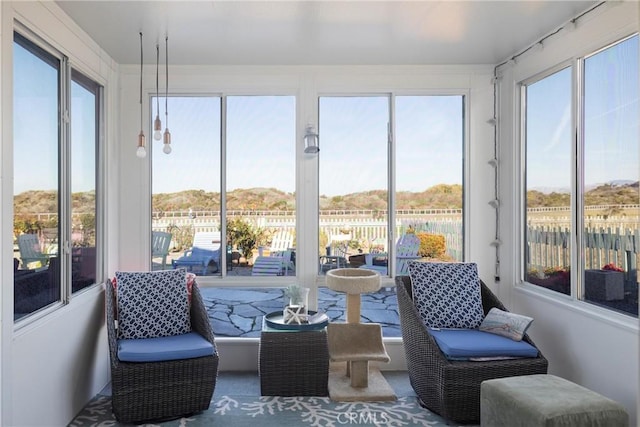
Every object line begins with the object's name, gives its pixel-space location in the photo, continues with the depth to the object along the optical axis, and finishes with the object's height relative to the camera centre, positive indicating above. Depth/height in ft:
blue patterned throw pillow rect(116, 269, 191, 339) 10.09 -2.06
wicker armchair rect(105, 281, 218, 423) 8.91 -3.49
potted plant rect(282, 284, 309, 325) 10.98 -2.31
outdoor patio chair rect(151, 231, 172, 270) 12.60 -0.82
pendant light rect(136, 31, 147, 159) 10.09 +1.58
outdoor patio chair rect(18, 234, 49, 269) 7.79 -0.62
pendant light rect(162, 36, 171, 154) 10.26 +3.17
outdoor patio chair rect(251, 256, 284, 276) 12.66 -1.43
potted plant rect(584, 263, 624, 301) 8.73 -1.37
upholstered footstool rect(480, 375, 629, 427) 6.81 -3.02
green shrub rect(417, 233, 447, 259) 12.78 -0.87
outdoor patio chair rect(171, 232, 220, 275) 12.64 -1.03
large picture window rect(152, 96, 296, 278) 12.58 +0.79
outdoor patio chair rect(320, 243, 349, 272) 12.72 -1.21
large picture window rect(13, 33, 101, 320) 7.73 +0.75
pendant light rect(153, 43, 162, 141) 10.14 +2.87
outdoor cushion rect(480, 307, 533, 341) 9.59 -2.41
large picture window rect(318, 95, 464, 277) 12.67 +0.99
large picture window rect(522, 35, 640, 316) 8.45 +0.80
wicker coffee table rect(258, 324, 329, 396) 10.36 -3.47
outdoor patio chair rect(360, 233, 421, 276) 12.74 -1.13
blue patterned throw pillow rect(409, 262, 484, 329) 10.61 -1.90
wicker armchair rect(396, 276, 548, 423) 8.98 -3.26
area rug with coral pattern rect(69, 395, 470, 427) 9.13 -4.24
